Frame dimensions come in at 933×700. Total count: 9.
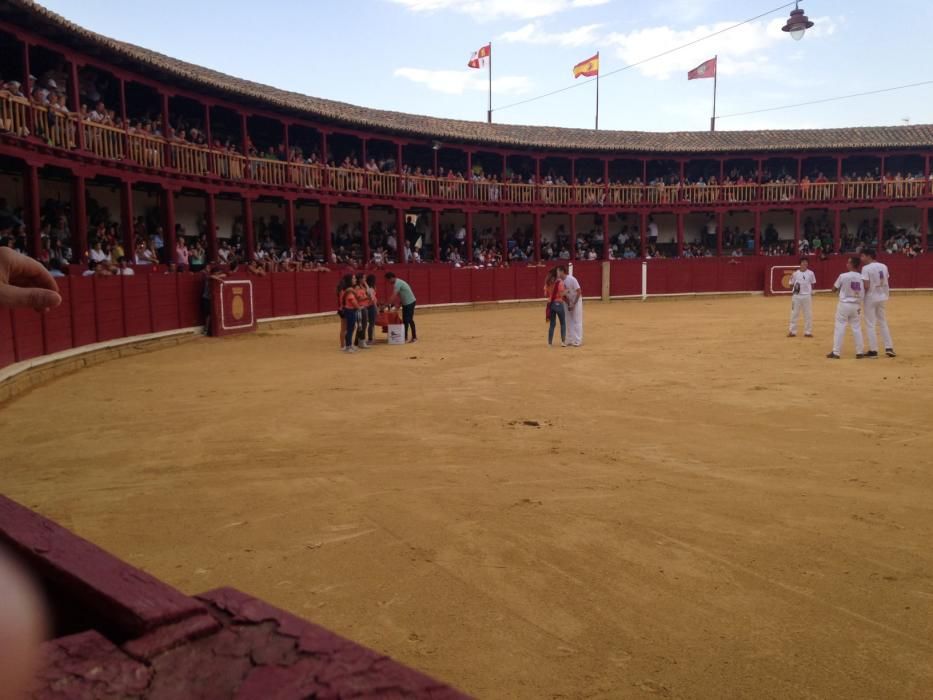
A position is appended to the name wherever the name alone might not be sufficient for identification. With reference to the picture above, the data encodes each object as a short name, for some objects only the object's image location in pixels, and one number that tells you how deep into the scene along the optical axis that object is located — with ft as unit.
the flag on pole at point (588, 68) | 131.64
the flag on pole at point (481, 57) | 136.05
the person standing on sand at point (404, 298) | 47.91
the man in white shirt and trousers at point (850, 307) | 36.96
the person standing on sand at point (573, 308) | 43.93
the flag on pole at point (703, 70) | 133.49
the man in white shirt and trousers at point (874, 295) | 36.88
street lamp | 55.83
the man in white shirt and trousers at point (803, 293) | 47.09
